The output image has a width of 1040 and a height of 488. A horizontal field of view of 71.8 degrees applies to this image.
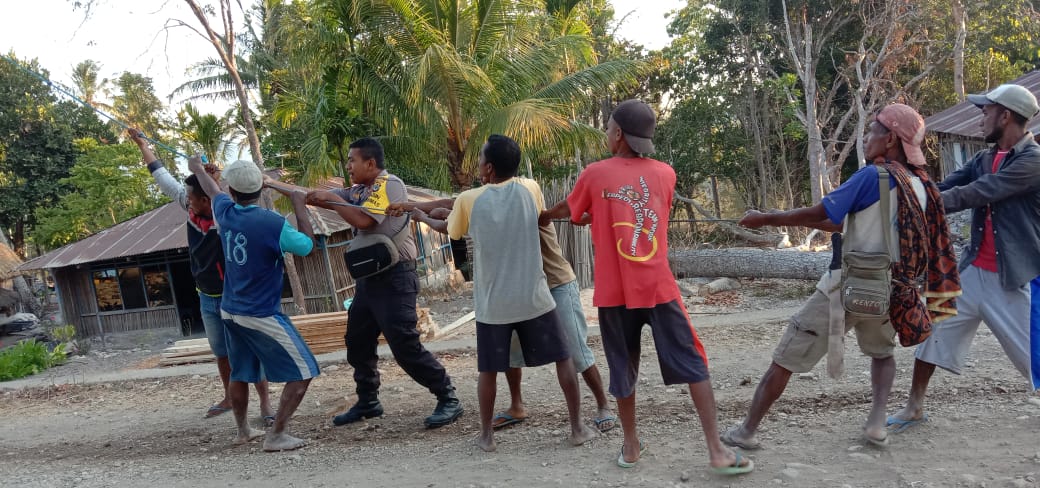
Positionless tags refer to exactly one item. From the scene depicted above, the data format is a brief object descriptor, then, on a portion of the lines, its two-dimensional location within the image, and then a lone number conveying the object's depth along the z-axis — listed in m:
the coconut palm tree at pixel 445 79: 12.33
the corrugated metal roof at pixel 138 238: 13.55
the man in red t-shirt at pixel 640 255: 3.36
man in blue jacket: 3.61
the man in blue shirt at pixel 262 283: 4.25
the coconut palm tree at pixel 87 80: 30.31
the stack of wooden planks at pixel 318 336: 8.27
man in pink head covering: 3.33
